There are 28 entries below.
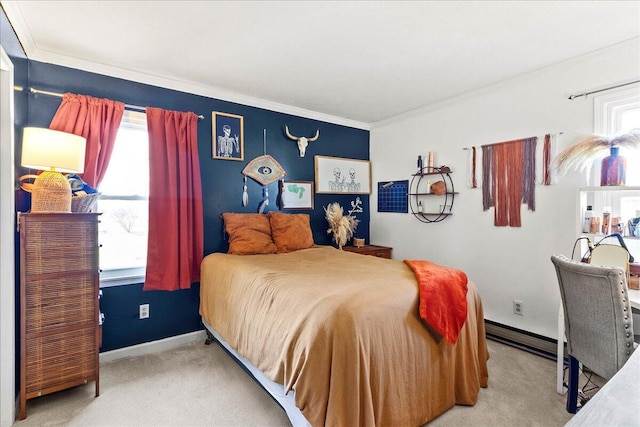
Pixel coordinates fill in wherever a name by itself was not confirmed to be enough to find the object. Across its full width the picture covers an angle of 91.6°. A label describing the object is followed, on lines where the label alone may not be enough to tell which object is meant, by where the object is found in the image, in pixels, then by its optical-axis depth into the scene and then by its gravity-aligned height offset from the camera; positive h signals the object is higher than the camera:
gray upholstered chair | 1.54 -0.59
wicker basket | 2.13 +0.05
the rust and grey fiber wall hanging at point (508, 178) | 2.83 +0.27
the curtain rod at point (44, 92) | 2.31 +0.88
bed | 1.42 -0.72
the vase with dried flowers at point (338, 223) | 3.86 -0.20
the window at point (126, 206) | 2.71 +0.02
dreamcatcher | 3.38 +0.40
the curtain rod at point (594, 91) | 2.29 +0.90
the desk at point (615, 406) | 0.68 -0.47
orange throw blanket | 1.74 -0.54
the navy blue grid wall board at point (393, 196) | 4.02 +0.15
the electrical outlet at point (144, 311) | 2.78 -0.92
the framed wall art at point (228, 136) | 3.18 +0.75
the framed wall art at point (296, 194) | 3.66 +0.17
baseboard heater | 2.62 -1.19
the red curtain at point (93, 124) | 2.40 +0.67
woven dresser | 1.89 -0.60
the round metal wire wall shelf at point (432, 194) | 3.51 +0.16
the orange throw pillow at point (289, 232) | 3.18 -0.25
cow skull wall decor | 3.70 +0.83
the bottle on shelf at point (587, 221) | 2.25 -0.10
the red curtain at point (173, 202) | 2.75 +0.06
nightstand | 3.92 -0.54
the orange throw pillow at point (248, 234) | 2.94 -0.25
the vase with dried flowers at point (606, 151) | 2.05 +0.38
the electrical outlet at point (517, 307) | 2.91 -0.94
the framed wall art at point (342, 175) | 4.02 +0.44
